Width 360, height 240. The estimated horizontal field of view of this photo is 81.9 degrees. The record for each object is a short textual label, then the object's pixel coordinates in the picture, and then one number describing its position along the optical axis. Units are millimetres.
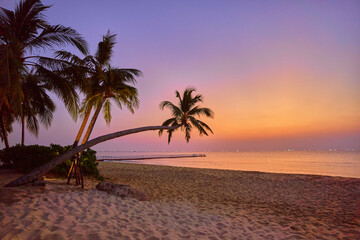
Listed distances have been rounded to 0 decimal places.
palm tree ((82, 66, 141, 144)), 8891
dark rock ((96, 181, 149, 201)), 6719
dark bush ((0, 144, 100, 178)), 9547
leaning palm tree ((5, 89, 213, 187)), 6012
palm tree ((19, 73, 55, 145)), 9711
